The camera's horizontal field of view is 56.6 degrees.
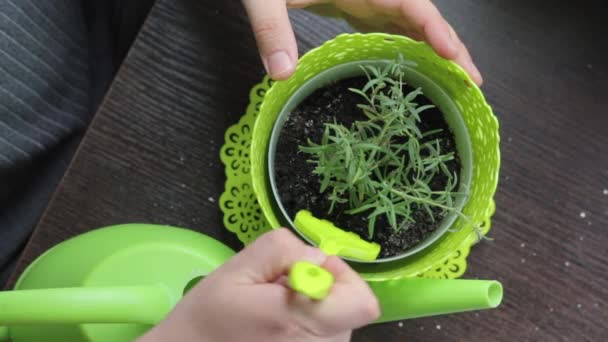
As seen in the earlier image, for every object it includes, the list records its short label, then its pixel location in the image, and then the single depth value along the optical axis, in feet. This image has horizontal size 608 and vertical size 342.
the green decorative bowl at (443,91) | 1.69
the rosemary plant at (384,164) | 1.61
